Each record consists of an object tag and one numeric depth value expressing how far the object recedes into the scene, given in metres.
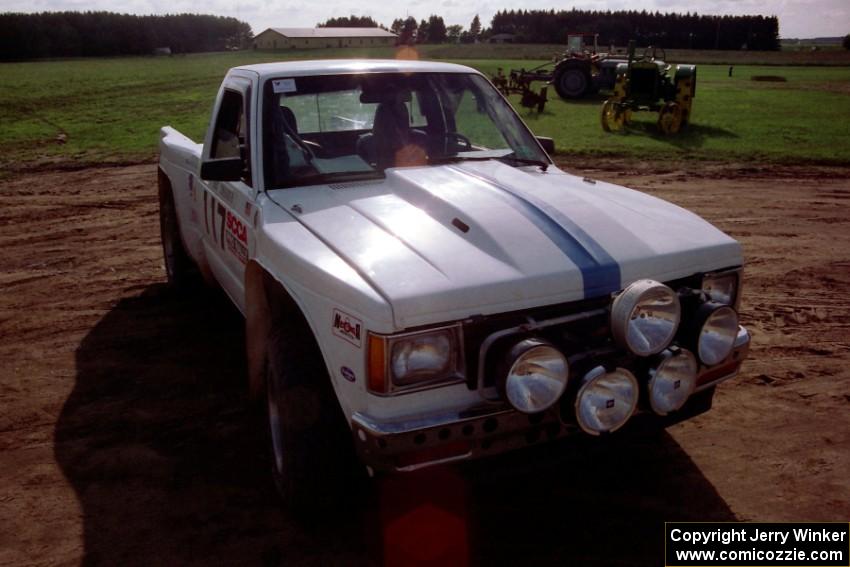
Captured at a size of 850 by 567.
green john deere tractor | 15.29
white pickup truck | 2.65
